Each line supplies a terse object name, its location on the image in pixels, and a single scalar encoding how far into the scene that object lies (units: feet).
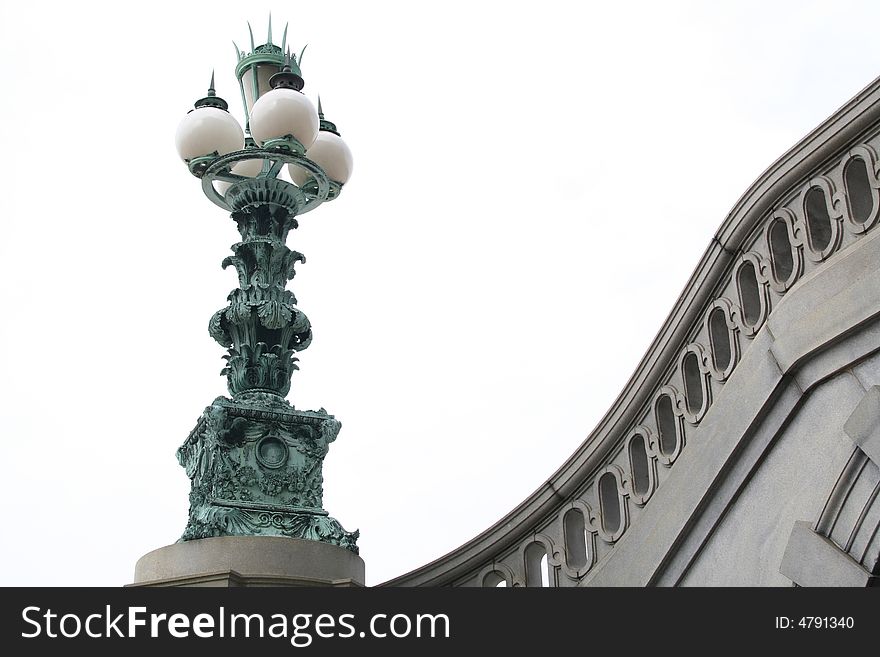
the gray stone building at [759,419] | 21.48
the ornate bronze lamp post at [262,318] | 27.81
